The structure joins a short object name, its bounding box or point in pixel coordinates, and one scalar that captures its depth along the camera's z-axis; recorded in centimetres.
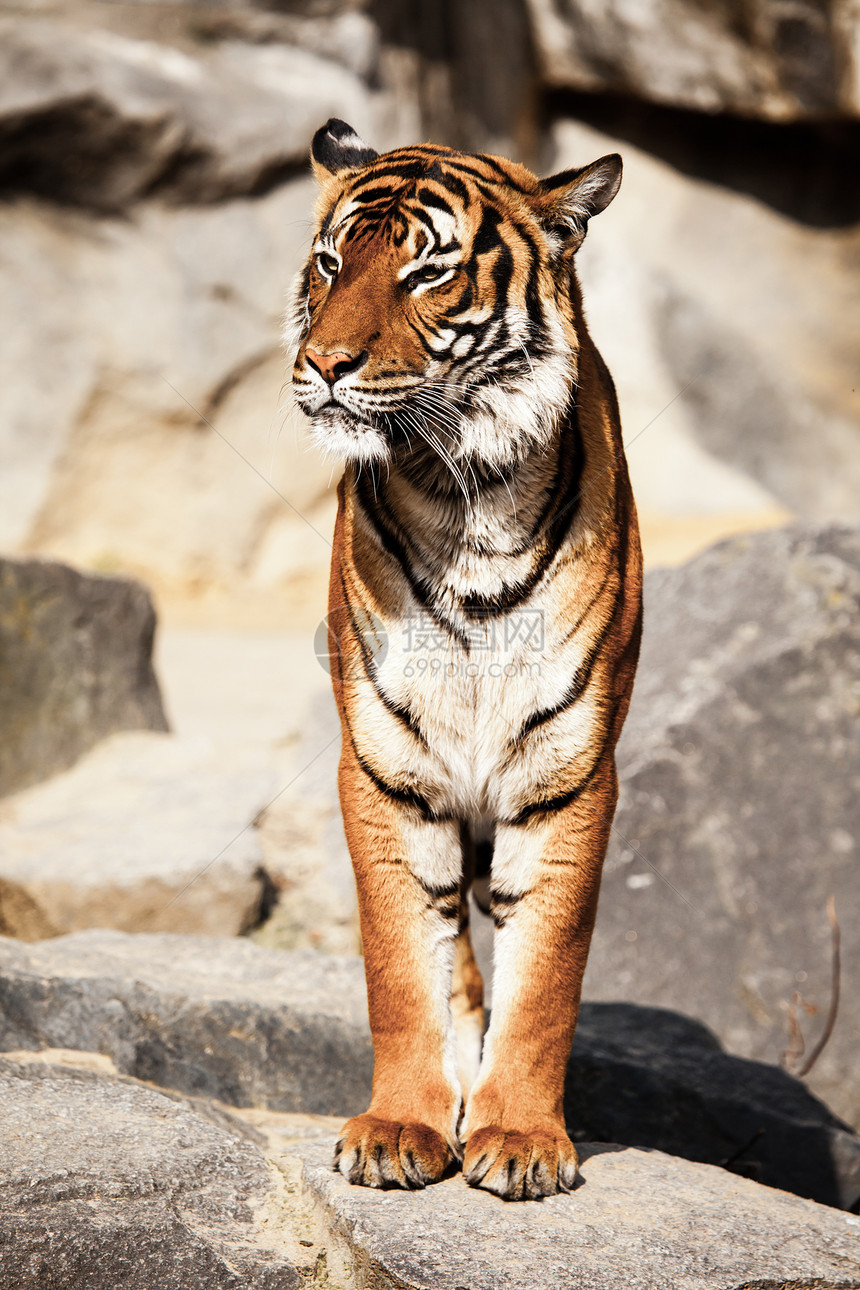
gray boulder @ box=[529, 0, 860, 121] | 2459
